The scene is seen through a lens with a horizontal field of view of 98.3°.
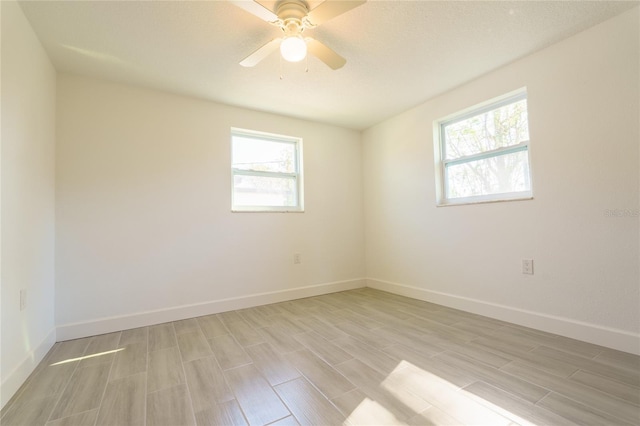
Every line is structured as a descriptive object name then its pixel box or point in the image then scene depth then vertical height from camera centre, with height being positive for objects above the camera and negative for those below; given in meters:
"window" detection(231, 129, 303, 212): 3.18 +0.59
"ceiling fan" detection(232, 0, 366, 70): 1.48 +1.16
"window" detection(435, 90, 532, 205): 2.43 +0.59
